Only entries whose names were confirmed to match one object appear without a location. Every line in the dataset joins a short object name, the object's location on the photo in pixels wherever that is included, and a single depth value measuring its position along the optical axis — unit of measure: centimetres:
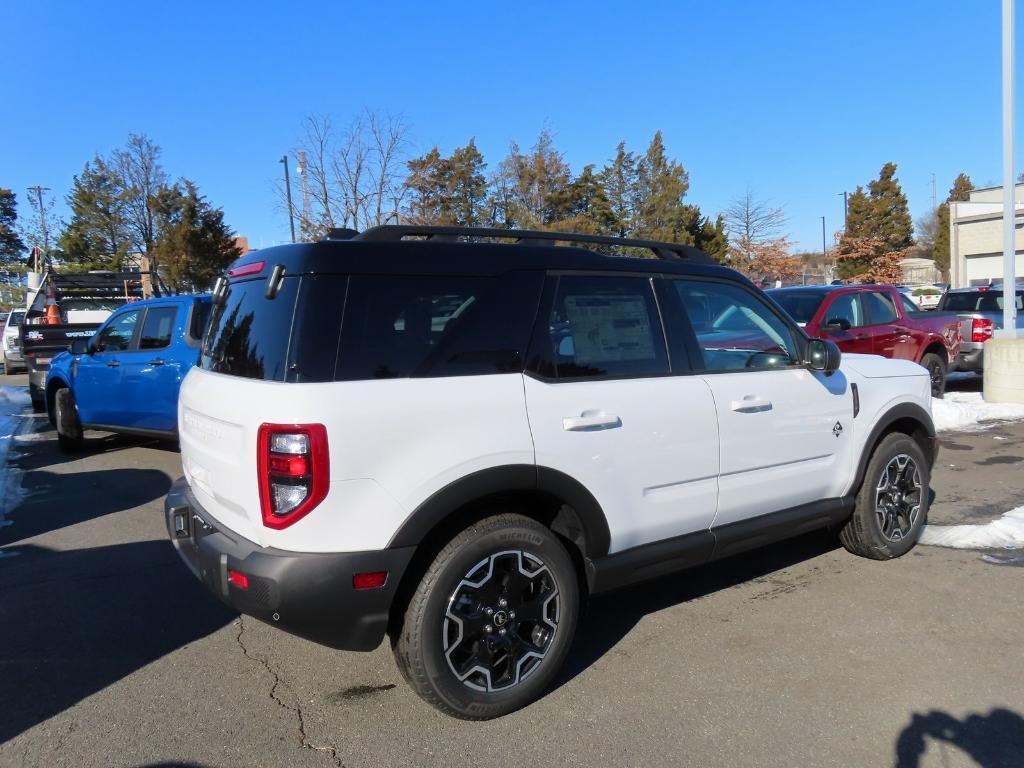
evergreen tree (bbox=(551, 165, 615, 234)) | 3341
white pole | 1048
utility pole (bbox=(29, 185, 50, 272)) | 3997
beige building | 3881
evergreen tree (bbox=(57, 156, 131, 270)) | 3319
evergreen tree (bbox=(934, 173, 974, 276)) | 6125
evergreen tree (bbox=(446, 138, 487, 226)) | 3075
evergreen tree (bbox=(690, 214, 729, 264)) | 3781
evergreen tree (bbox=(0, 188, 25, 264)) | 5038
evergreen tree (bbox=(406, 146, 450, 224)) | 2725
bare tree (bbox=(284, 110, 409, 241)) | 2267
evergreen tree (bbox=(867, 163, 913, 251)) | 4553
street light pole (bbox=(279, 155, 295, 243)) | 2297
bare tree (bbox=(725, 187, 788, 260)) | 4103
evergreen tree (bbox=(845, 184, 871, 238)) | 4575
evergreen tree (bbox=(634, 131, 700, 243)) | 3534
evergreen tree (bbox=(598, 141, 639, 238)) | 3588
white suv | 277
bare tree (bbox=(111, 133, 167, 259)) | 3222
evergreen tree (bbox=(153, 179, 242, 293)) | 3212
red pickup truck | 1017
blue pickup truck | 787
